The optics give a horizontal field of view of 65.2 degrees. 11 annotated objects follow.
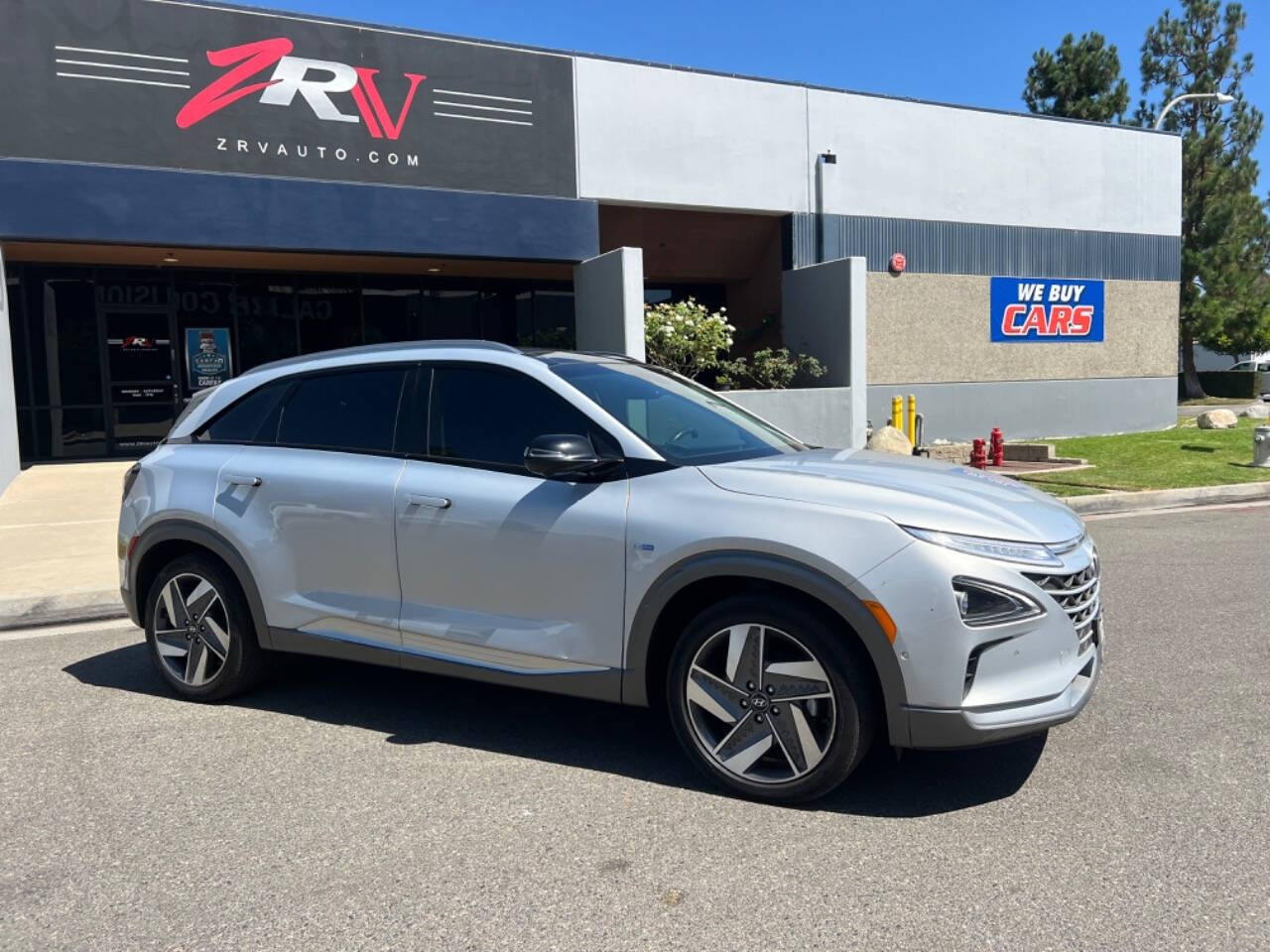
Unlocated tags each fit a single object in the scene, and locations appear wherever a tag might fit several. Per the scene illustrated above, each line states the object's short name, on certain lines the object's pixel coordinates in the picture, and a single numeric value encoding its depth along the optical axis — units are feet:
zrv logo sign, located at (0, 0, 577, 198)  41.42
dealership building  43.11
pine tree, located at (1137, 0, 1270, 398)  117.91
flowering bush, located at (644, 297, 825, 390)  49.29
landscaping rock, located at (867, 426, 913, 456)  50.55
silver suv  11.09
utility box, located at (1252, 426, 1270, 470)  48.03
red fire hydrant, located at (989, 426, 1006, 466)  50.70
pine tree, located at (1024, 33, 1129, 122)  126.31
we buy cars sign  63.77
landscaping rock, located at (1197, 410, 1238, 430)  69.15
